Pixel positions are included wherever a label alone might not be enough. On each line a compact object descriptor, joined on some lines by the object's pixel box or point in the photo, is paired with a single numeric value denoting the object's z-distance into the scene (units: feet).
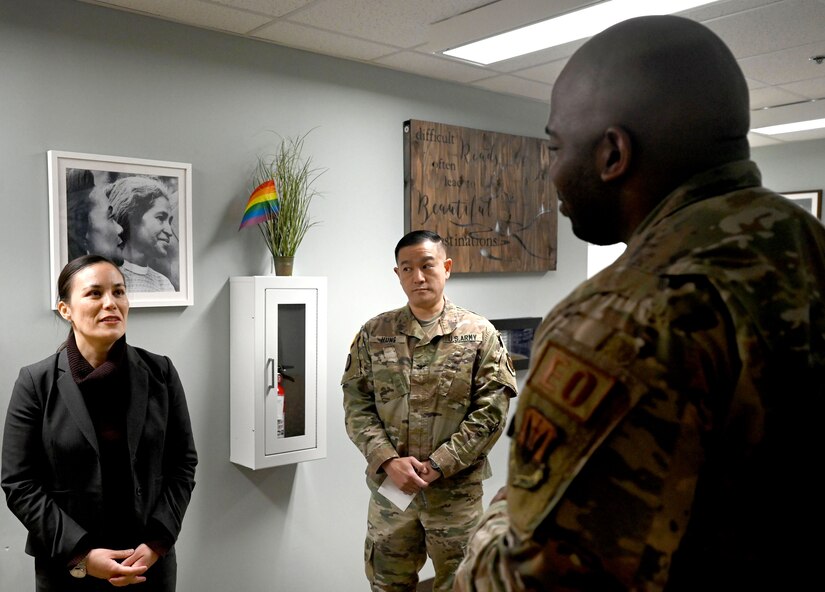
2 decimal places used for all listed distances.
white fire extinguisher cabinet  8.82
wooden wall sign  11.18
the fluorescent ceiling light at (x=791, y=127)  15.07
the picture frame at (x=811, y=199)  16.93
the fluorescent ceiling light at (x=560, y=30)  8.18
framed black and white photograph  7.68
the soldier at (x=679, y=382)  1.93
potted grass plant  9.04
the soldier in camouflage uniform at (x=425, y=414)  7.67
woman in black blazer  6.00
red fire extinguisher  9.03
